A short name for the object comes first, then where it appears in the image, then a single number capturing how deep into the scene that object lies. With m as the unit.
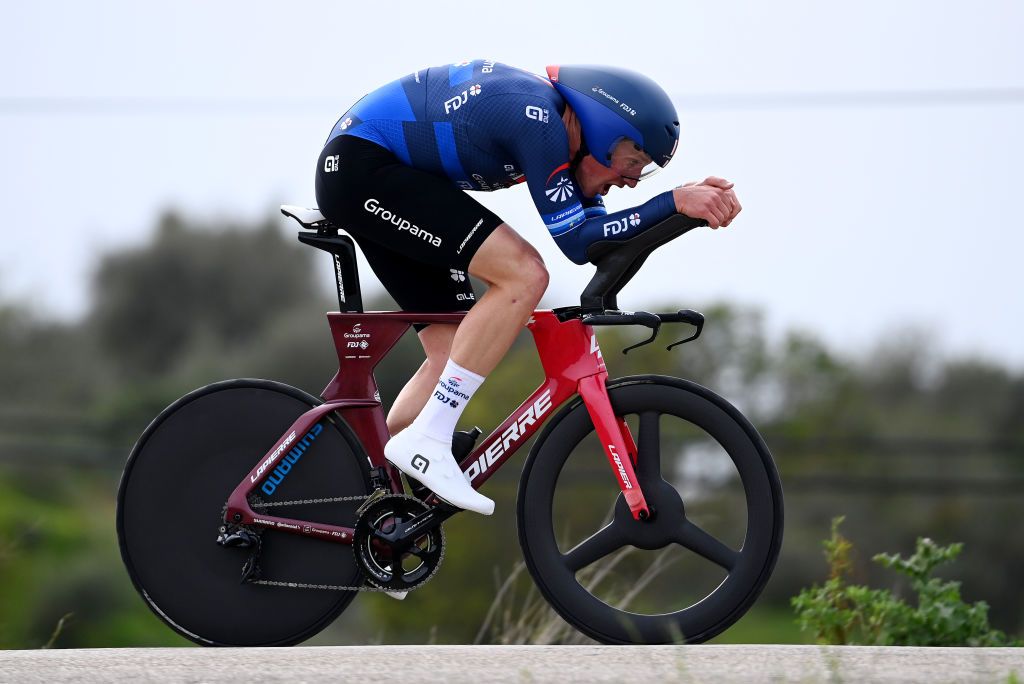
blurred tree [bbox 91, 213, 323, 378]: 127.37
